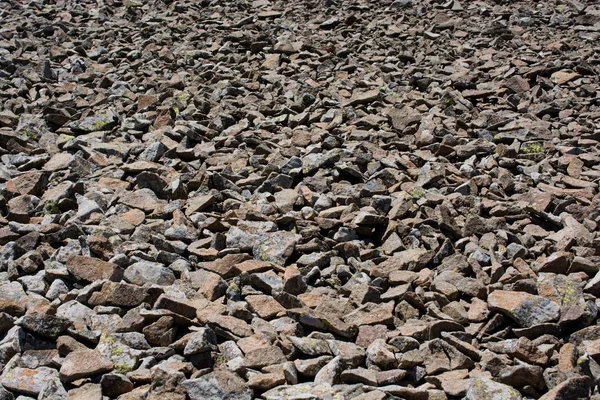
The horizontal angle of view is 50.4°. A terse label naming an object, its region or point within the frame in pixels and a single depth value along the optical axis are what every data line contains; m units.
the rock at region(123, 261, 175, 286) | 5.94
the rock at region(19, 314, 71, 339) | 4.99
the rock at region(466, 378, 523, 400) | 4.52
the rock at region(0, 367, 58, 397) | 4.54
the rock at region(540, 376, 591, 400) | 4.49
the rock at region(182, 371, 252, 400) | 4.43
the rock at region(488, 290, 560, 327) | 5.45
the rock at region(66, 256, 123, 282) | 5.91
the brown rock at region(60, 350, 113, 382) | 4.61
